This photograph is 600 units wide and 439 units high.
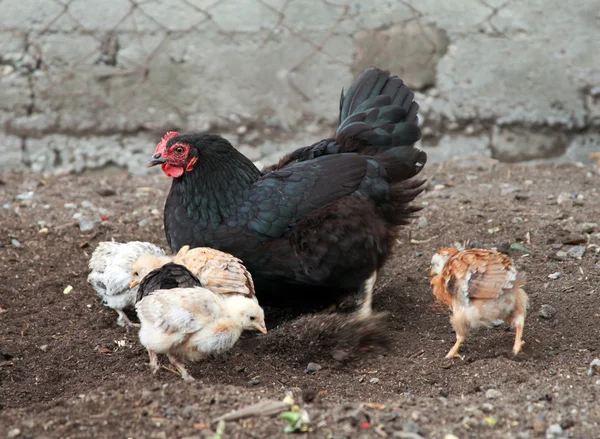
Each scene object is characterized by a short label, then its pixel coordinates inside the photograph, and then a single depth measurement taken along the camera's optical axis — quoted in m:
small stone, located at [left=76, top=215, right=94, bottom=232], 5.39
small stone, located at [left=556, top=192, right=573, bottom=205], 5.71
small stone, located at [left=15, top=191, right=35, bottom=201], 6.08
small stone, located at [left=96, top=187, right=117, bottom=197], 6.21
